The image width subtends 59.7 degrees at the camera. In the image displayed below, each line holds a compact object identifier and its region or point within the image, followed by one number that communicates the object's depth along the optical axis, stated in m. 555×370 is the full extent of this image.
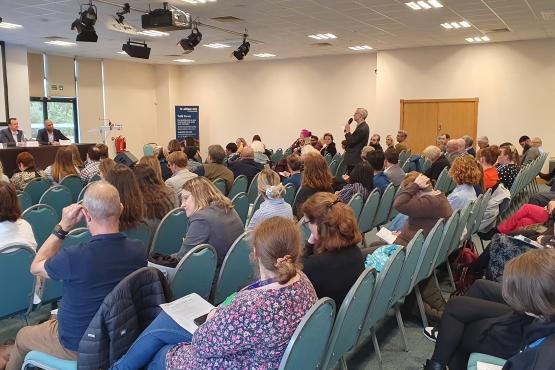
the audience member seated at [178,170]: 5.29
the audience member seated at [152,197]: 3.87
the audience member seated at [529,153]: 9.99
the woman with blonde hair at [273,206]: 3.94
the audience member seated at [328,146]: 11.50
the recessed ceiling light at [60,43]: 12.34
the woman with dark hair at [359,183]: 5.16
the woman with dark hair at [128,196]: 3.38
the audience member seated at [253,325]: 1.74
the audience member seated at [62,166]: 6.25
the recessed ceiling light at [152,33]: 10.88
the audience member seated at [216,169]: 6.28
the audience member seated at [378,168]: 5.89
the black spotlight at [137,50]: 10.64
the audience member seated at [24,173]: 6.06
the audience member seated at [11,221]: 3.13
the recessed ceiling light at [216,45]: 12.91
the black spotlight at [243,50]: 11.16
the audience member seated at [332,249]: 2.46
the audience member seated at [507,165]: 6.92
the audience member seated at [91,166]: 6.20
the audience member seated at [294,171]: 6.21
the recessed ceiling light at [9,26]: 10.11
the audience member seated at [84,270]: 2.21
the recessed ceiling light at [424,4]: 8.05
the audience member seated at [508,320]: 1.86
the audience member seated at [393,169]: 6.31
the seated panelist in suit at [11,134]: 10.84
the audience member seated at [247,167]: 7.12
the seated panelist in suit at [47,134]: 11.62
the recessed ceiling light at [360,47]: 13.36
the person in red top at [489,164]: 5.82
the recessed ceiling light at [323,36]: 11.28
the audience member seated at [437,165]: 7.62
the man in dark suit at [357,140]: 8.28
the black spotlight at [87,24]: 7.84
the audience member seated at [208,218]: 3.19
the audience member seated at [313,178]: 4.75
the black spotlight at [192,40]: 9.67
